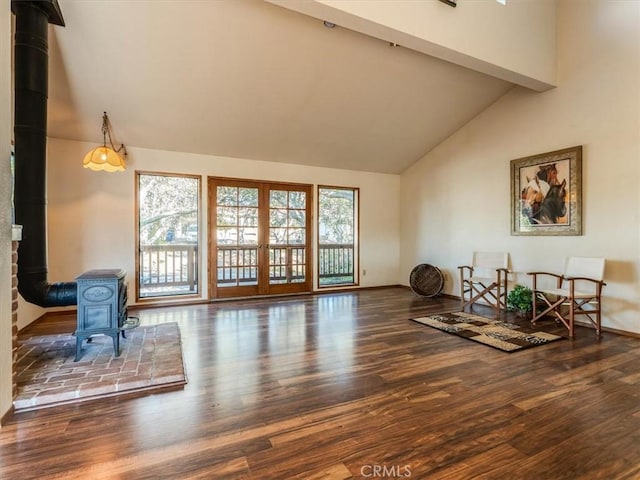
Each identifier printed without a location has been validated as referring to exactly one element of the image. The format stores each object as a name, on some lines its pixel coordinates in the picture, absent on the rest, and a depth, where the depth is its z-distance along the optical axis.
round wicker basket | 6.03
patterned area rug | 3.39
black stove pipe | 2.56
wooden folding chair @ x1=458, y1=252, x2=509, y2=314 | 4.88
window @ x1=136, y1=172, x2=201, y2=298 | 5.60
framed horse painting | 4.20
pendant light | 3.48
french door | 5.66
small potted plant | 4.43
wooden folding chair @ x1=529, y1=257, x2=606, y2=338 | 3.67
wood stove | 2.78
